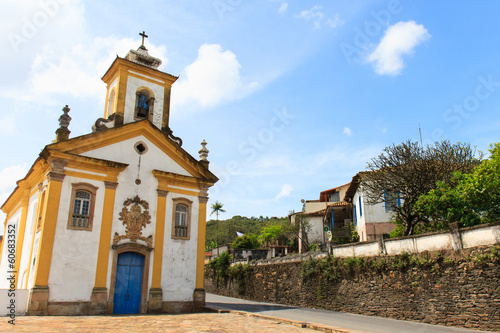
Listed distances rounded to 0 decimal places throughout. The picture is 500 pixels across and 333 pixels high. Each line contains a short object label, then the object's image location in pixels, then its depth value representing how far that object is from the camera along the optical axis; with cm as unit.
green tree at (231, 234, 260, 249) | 4516
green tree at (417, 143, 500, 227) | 1406
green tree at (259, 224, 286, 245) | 4561
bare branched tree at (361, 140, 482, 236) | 1948
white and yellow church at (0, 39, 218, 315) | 1462
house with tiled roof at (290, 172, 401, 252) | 2427
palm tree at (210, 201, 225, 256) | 6525
